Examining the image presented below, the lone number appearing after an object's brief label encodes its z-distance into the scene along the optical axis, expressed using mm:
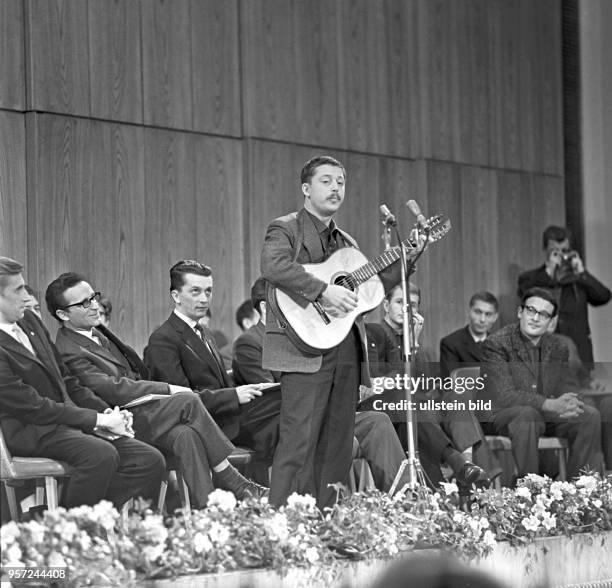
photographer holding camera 13872
